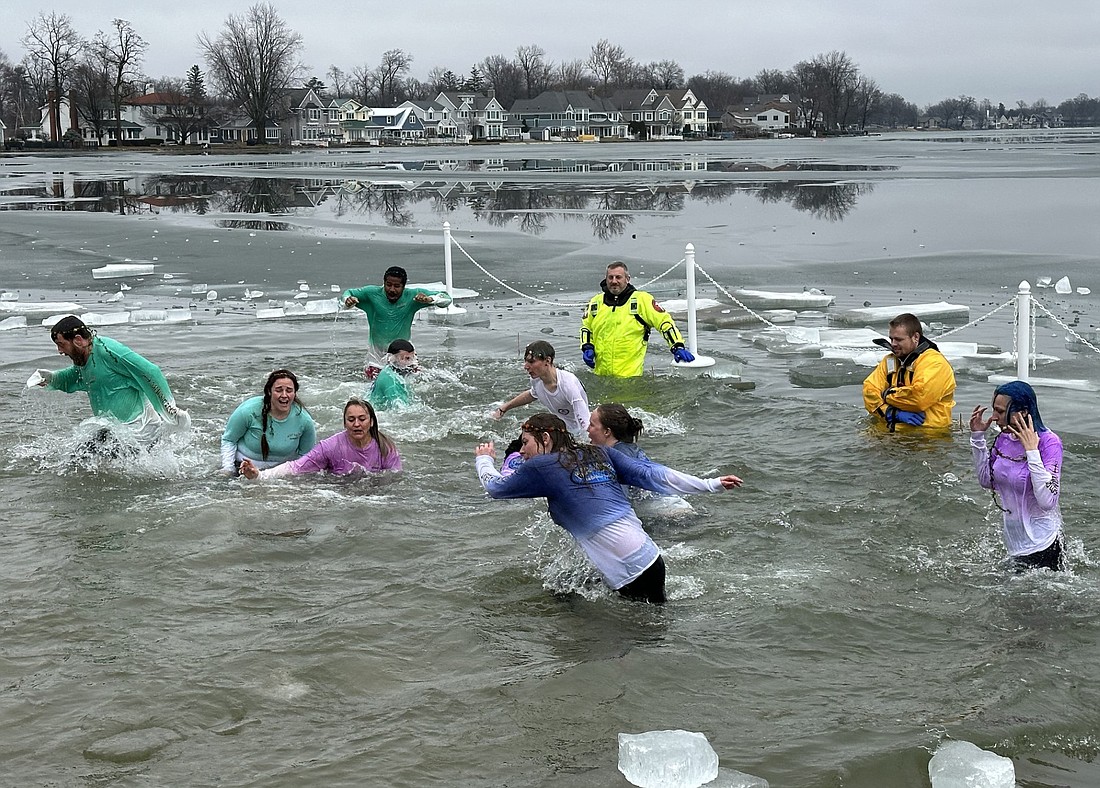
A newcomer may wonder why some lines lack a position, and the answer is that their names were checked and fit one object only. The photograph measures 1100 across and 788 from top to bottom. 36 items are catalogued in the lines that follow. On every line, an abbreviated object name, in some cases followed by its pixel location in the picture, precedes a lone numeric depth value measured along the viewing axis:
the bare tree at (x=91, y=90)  116.97
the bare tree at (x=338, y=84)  164.50
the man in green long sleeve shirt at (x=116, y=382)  8.83
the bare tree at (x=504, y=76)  175.25
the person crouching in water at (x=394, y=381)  11.22
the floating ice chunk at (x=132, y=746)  5.25
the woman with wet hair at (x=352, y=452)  8.61
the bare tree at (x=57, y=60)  116.56
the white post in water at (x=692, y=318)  13.22
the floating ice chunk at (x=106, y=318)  16.30
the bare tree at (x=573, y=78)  181.38
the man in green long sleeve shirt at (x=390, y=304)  12.08
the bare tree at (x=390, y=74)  174.25
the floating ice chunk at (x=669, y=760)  4.98
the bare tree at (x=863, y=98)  188.38
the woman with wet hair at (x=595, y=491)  6.50
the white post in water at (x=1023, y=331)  11.15
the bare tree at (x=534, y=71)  178.50
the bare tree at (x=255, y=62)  120.69
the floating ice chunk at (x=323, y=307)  17.20
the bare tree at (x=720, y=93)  180.75
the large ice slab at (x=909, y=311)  15.63
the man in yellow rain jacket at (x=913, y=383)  9.97
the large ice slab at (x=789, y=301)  17.14
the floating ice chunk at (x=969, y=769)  4.89
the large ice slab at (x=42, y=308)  17.02
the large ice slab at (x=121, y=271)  21.25
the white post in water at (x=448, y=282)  16.86
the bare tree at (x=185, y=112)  127.12
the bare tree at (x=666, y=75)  193.25
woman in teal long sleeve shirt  8.82
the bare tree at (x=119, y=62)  113.93
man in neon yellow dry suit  11.69
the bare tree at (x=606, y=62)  187.88
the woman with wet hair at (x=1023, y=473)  6.43
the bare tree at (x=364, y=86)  173.88
